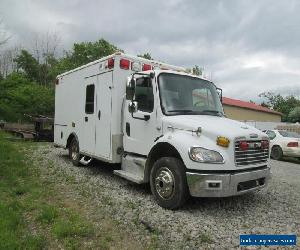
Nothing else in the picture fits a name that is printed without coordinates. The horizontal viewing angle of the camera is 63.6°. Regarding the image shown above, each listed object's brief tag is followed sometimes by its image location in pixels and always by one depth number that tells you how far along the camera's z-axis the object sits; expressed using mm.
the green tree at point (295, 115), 36895
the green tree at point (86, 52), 28432
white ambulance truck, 4103
